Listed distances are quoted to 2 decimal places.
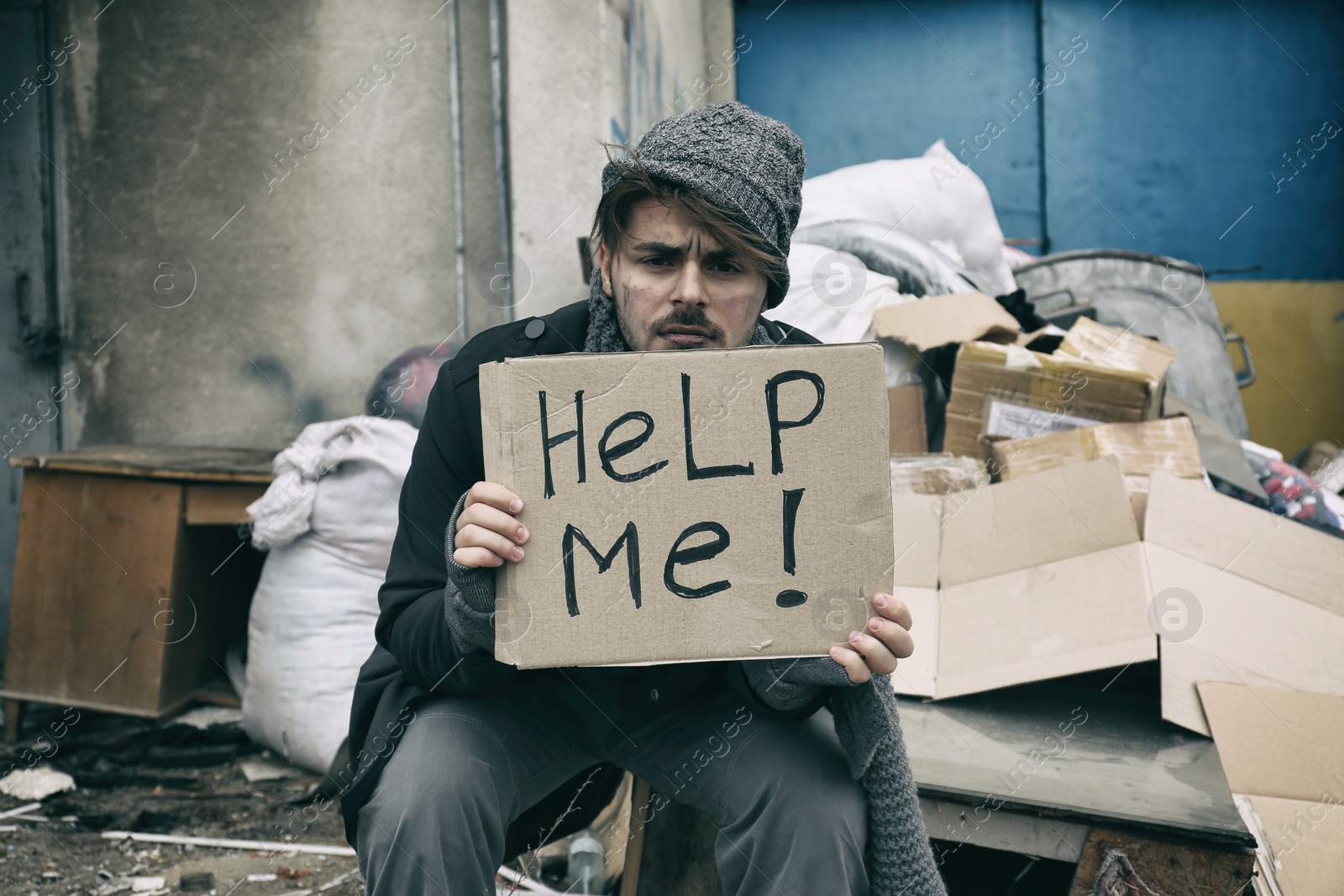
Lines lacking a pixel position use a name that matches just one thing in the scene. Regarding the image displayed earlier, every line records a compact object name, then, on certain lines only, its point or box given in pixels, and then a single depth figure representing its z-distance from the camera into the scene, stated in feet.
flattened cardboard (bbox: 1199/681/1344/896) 5.26
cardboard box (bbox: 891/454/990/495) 8.25
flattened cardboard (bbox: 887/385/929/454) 9.36
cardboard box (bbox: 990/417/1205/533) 8.08
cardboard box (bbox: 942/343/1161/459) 8.46
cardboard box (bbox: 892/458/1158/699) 6.28
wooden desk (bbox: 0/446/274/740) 9.52
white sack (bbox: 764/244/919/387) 9.61
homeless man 3.87
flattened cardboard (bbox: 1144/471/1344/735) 6.17
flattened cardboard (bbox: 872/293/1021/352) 9.34
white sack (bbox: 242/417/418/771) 8.66
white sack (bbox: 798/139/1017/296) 11.51
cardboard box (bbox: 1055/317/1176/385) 9.23
